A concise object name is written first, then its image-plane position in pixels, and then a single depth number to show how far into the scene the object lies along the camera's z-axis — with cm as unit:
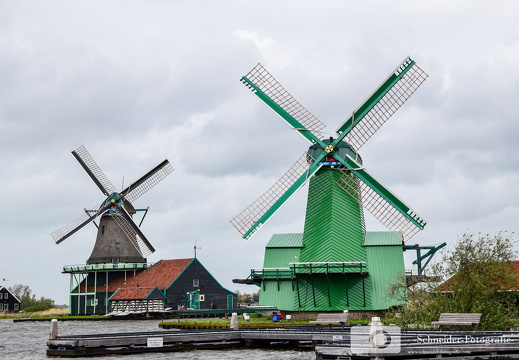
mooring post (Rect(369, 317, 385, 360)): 1719
